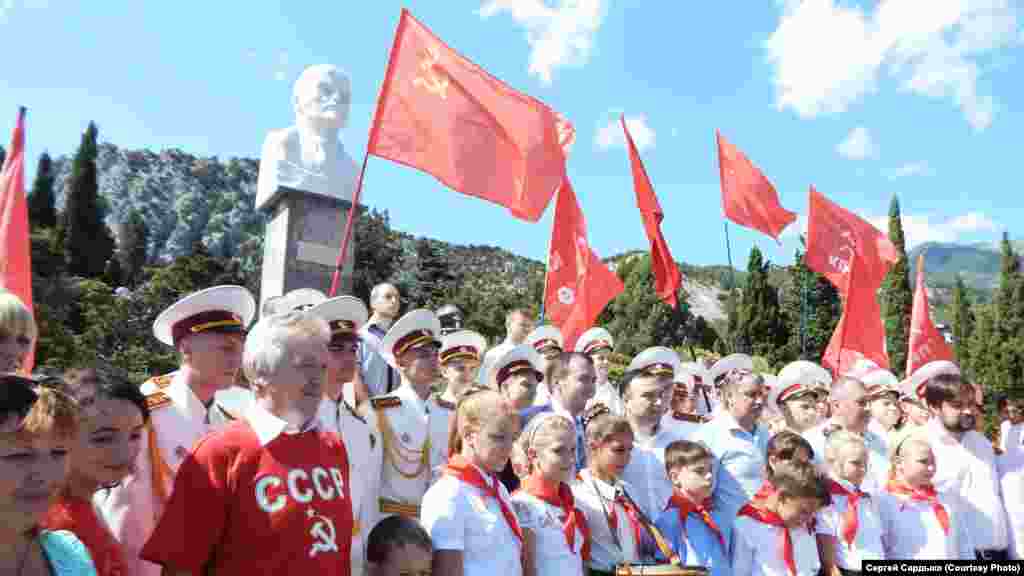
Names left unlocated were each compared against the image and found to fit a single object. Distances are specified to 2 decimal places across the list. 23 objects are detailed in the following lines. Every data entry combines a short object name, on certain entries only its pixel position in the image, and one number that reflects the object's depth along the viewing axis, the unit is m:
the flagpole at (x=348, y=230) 5.04
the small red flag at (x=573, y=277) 8.30
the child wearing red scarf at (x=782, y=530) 4.25
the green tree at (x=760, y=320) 46.16
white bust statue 8.84
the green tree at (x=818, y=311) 41.22
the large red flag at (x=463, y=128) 5.91
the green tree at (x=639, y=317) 35.47
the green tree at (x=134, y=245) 66.50
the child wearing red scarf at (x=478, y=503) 3.30
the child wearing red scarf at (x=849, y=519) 4.66
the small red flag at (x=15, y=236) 4.70
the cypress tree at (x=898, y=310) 45.41
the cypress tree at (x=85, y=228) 51.88
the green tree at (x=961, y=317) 63.50
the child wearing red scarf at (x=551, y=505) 3.59
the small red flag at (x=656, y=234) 8.44
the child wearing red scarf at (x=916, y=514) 5.00
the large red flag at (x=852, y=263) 9.05
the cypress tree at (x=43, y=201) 52.82
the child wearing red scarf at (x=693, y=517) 4.22
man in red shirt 2.30
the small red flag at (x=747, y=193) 9.67
